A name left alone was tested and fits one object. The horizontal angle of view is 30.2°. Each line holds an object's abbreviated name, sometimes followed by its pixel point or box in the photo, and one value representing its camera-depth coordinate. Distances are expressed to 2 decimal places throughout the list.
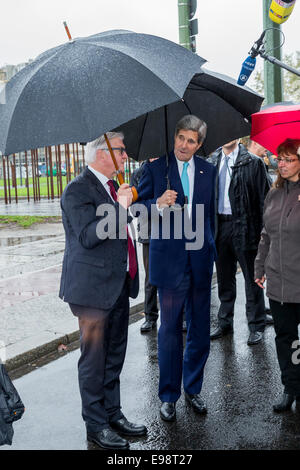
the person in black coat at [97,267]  3.25
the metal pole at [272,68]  8.88
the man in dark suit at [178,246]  3.78
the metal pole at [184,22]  9.44
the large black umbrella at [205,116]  4.01
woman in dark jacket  3.78
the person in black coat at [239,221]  5.39
